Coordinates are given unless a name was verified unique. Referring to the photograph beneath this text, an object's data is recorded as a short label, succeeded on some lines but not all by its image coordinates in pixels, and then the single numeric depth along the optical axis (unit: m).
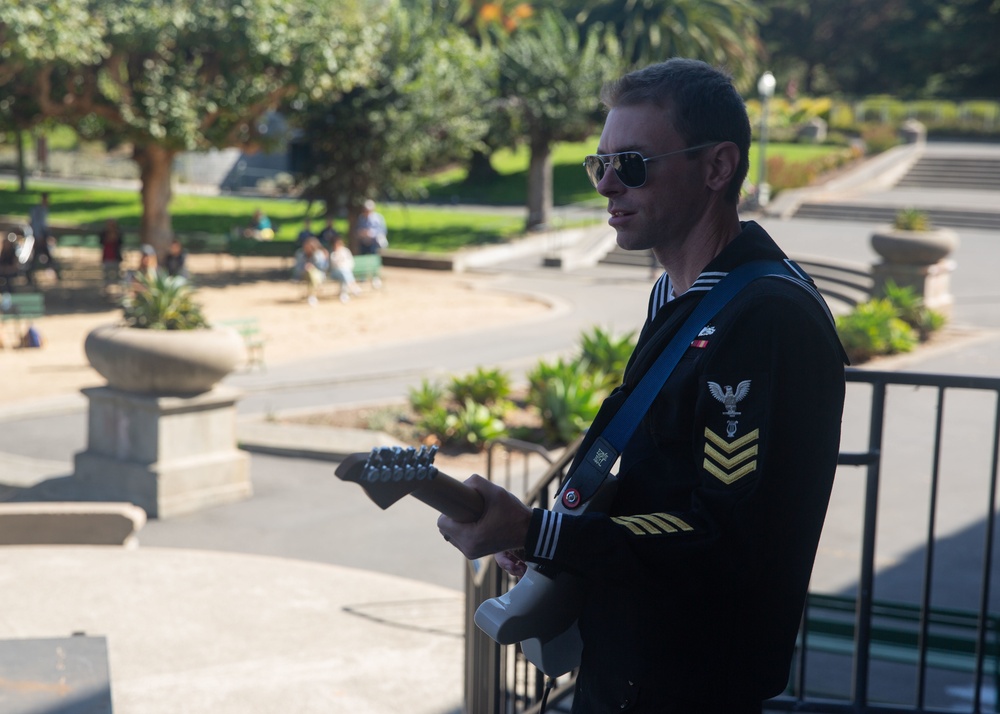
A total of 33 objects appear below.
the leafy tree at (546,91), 33.62
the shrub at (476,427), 11.32
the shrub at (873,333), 15.80
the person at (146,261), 21.28
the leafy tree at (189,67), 22.11
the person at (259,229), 33.03
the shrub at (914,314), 17.61
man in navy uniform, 1.90
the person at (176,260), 24.30
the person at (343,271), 24.28
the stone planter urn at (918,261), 18.75
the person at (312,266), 24.02
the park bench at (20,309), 18.39
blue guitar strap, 2.05
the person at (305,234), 25.91
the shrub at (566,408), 11.27
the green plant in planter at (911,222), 19.38
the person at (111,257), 25.33
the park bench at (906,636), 5.95
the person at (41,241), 27.02
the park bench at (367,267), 25.52
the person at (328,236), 26.77
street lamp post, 31.70
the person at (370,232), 28.72
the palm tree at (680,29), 41.81
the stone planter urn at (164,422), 9.42
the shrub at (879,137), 44.19
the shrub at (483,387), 12.47
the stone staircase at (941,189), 31.42
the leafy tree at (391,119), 28.39
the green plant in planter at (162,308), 9.78
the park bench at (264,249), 30.03
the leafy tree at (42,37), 20.08
